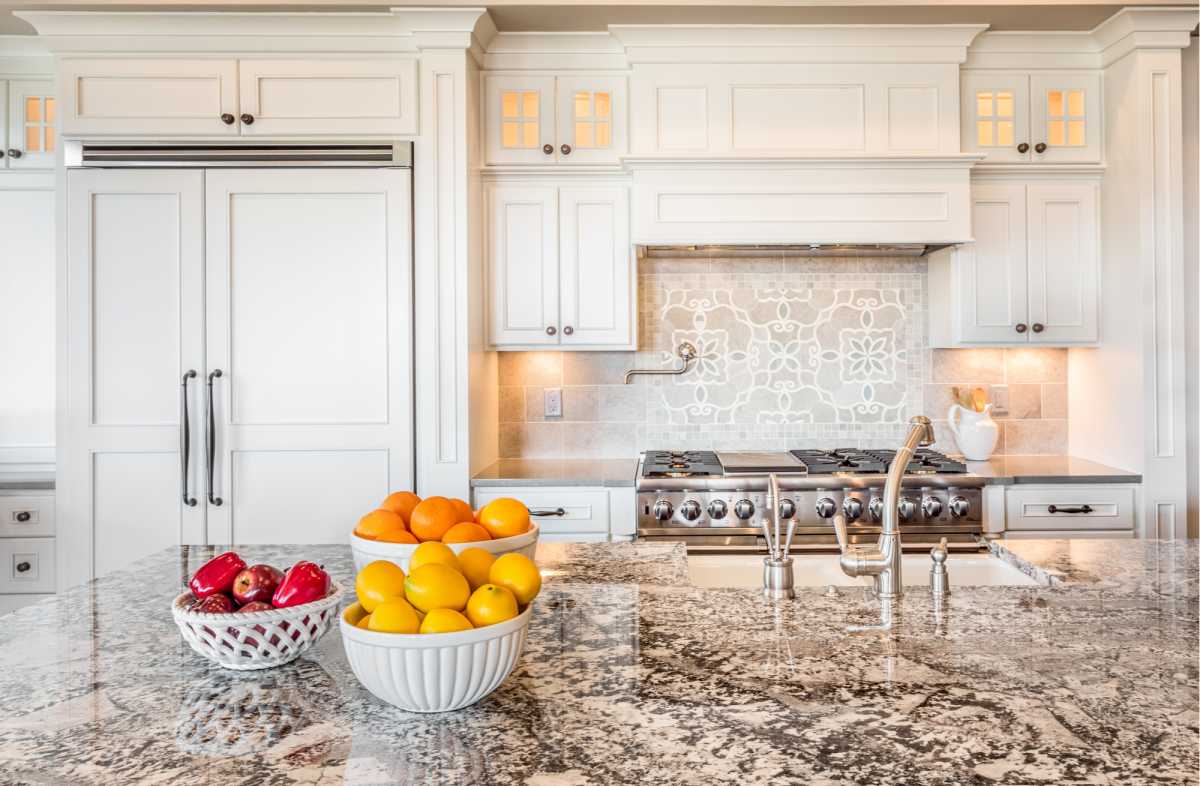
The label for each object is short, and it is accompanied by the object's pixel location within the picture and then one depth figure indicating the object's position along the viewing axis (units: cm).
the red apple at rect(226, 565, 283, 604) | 108
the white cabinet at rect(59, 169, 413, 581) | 296
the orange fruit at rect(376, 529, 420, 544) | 129
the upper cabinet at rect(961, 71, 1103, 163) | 325
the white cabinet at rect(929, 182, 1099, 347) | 326
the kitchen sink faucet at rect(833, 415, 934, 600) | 136
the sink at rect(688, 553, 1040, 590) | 170
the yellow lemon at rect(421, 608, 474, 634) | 89
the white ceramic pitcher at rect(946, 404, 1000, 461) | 338
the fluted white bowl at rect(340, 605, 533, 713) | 89
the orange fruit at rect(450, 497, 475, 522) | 138
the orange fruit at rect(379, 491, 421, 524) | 139
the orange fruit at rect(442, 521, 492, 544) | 126
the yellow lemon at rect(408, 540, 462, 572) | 103
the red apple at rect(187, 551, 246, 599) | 110
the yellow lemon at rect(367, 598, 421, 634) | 89
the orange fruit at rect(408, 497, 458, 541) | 131
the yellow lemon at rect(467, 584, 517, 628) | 91
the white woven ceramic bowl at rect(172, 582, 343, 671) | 103
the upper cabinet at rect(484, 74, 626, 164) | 325
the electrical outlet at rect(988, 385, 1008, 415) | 359
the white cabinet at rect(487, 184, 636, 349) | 326
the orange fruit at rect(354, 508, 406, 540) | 132
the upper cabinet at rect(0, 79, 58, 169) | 329
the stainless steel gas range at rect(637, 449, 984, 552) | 292
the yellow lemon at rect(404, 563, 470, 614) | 93
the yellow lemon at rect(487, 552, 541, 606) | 100
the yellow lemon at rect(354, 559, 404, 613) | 94
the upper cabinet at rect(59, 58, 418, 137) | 298
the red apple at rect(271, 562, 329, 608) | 107
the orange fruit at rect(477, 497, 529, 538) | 133
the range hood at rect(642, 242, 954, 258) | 327
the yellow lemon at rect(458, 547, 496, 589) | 105
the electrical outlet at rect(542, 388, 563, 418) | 359
